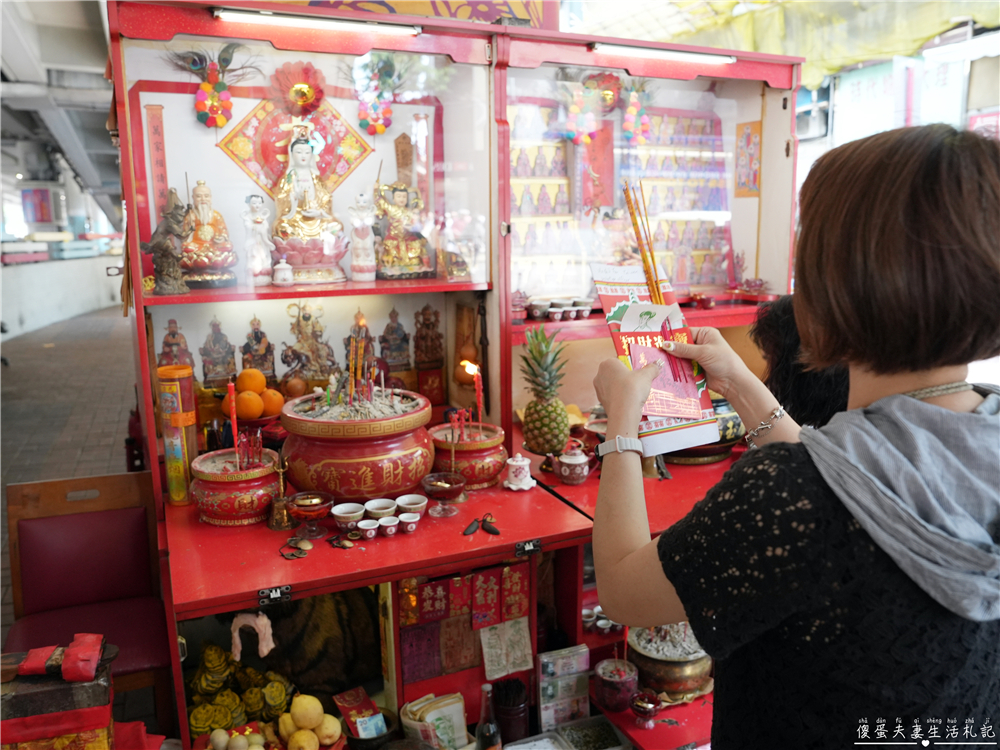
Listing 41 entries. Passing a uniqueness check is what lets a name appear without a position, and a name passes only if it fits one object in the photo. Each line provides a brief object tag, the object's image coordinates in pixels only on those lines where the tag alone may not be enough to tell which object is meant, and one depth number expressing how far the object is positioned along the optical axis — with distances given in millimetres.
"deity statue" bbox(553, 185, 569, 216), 3137
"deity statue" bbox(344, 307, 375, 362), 2871
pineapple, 2578
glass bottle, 2146
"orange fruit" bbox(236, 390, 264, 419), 2572
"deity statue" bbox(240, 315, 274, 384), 2707
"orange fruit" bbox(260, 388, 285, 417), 2631
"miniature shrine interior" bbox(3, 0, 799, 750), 2113
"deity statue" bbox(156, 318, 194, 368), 2549
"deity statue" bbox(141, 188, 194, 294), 2279
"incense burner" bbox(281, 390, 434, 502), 2166
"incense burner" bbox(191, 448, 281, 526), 2109
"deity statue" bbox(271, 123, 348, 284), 2566
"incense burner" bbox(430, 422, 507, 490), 2418
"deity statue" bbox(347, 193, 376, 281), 2668
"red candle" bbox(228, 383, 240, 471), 2230
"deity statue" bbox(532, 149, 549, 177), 3084
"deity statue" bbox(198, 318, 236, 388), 2637
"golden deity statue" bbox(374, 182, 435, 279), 2715
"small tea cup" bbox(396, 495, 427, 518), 2156
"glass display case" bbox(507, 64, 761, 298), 3061
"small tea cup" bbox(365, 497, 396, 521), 2123
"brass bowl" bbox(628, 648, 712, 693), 2330
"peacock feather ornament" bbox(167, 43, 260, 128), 2418
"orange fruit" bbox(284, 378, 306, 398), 2768
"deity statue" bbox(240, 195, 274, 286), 2547
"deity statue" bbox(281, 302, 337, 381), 2779
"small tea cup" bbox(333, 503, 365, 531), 2076
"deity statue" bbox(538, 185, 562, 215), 3111
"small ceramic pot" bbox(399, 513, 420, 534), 2066
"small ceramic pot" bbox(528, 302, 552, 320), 2797
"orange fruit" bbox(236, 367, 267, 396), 2639
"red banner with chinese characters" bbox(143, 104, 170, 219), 2408
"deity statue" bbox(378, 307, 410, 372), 2938
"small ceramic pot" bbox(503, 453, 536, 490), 2438
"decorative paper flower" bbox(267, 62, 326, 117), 2531
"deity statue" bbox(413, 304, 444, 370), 2984
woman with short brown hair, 783
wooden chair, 2309
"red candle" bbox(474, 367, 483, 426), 2432
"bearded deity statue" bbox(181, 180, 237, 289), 2385
